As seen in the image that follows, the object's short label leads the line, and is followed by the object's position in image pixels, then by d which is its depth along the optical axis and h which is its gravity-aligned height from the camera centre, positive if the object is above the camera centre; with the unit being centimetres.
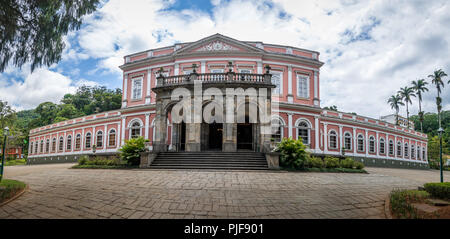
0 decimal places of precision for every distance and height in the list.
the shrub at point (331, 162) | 1236 -127
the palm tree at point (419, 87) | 4094 +1107
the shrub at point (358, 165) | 1295 -148
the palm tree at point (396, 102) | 4498 +870
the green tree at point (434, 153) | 3294 -171
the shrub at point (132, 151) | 1258 -74
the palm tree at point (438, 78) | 3675 +1134
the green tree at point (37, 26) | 514 +297
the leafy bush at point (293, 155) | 1137 -78
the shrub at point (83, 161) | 1413 -153
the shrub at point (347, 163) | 1291 -136
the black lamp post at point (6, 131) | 1105 +36
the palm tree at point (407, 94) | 4288 +1003
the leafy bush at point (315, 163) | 1203 -128
